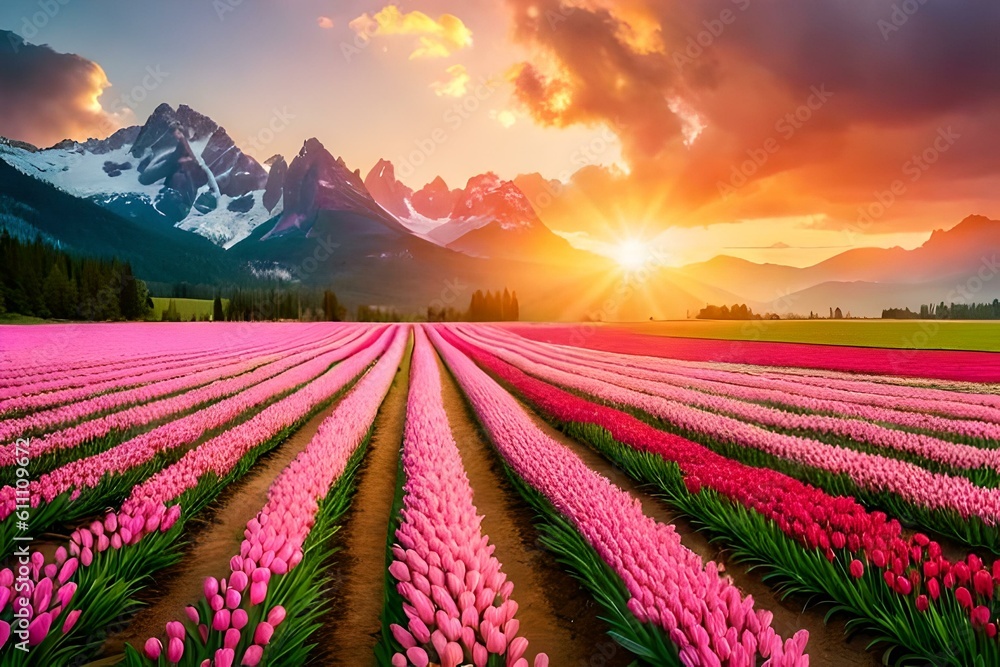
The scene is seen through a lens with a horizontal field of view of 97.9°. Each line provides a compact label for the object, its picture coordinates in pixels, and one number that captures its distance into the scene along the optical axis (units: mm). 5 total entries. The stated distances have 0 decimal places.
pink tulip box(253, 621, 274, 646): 2877
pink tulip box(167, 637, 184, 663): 2640
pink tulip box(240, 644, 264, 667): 2725
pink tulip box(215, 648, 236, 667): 2529
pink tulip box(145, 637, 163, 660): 2668
